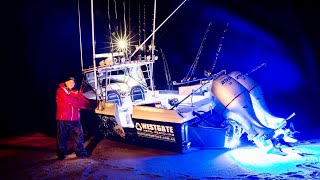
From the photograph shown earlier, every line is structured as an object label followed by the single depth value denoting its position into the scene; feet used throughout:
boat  22.21
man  22.75
